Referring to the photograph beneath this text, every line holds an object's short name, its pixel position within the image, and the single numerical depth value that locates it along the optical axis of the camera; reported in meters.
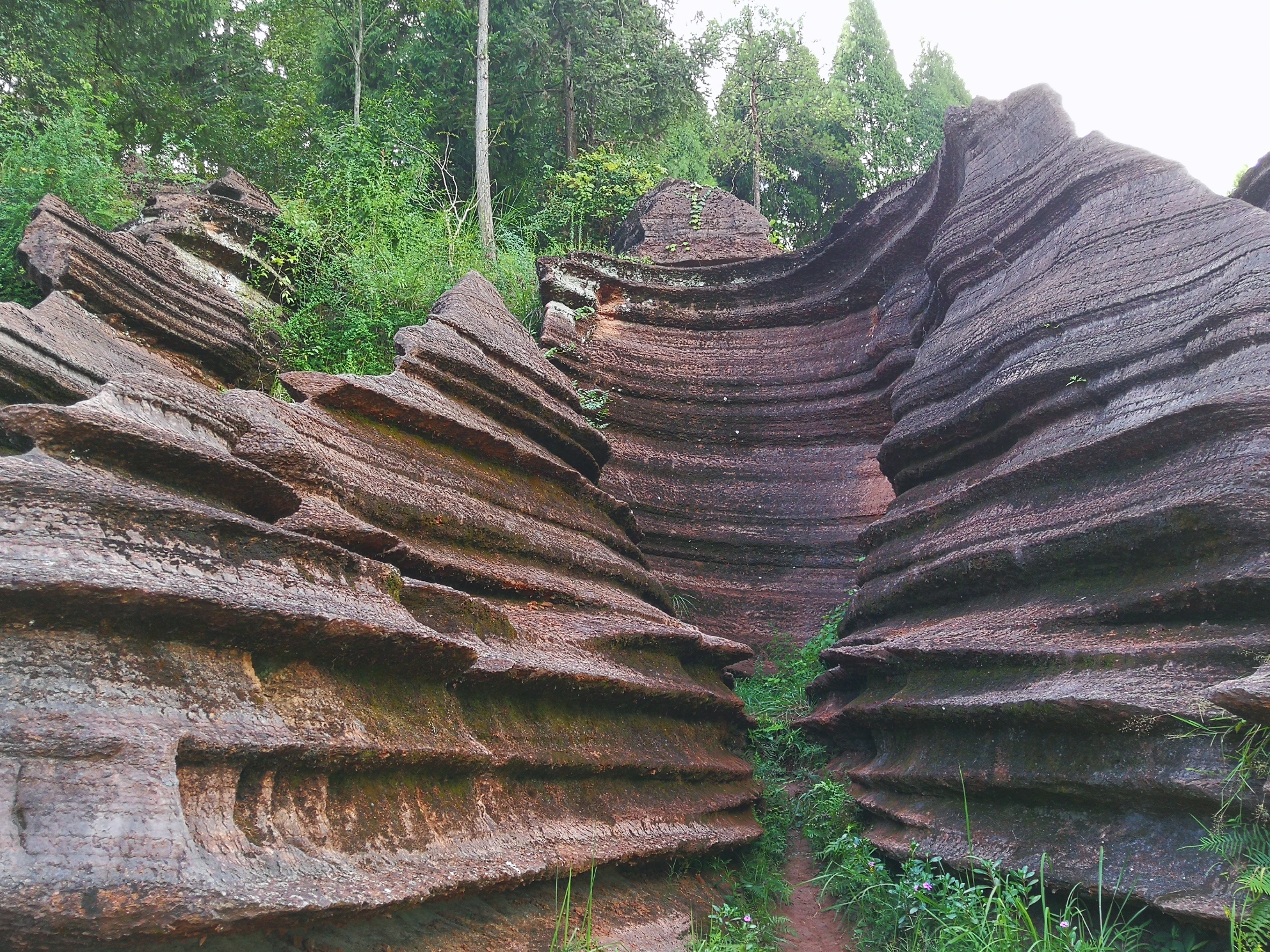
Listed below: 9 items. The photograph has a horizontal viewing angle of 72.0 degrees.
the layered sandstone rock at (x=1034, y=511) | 2.88
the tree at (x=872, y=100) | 22.80
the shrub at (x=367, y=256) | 7.56
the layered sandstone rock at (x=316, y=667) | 1.83
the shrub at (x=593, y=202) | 12.61
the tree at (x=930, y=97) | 23.77
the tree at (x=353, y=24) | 16.19
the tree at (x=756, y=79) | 20.00
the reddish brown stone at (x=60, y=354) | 4.35
